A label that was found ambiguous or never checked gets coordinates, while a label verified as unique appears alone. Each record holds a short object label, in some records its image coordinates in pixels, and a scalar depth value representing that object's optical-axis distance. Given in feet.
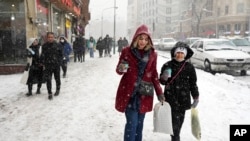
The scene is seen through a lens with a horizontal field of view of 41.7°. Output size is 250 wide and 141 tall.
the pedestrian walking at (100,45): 86.18
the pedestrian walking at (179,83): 15.43
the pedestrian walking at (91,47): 84.69
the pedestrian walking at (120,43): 101.91
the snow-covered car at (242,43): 65.92
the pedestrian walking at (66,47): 43.24
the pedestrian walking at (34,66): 28.76
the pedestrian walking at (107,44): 88.86
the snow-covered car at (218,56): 45.88
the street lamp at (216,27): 222.01
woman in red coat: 13.70
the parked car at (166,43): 129.14
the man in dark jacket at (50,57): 26.55
